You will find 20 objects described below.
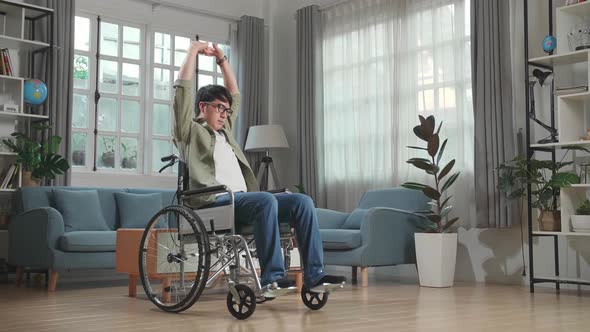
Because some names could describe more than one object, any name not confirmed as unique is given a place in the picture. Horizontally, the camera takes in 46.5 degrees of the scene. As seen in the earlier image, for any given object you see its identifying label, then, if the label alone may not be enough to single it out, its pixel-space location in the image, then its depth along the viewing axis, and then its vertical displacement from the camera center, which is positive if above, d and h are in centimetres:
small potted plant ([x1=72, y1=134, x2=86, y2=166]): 575 +38
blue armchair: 465 -28
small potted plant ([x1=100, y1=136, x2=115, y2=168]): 593 +37
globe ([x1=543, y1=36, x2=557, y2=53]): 441 +96
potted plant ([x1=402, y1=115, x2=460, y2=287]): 464 -30
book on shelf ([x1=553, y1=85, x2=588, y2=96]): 421 +65
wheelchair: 284 -24
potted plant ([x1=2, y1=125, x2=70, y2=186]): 503 +27
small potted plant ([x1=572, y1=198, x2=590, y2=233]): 403 -15
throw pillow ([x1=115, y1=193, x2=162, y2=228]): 514 -11
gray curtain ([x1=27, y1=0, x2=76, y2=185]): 539 +96
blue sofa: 437 -20
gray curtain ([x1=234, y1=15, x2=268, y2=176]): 670 +116
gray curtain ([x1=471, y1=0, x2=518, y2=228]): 482 +61
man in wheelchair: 285 +8
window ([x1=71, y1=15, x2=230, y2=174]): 581 +88
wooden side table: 396 -34
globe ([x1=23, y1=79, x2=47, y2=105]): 517 +78
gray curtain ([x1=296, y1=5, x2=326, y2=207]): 637 +88
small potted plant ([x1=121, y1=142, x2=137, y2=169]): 605 +33
